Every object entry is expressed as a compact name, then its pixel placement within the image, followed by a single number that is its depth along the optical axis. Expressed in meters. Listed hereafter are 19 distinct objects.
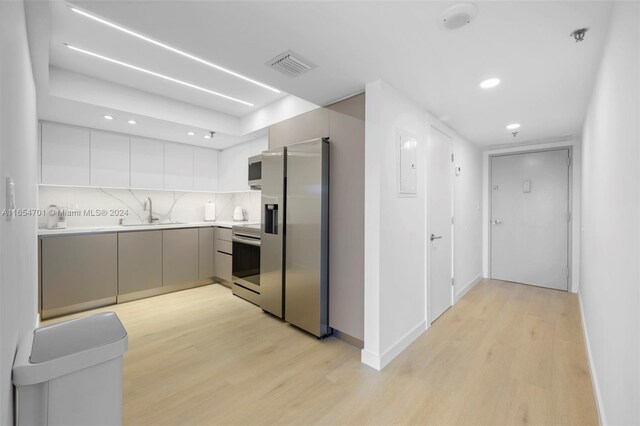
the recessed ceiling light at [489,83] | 2.21
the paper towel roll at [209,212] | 4.97
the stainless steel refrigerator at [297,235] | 2.62
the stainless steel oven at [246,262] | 3.45
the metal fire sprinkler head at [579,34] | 1.57
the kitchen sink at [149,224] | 3.96
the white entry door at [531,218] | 4.20
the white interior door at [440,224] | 3.03
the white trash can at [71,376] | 0.97
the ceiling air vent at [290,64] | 1.84
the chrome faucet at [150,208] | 4.29
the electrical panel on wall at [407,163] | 2.45
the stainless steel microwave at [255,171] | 3.51
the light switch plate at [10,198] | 0.98
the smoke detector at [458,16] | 1.39
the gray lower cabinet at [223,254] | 4.11
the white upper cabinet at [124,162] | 3.36
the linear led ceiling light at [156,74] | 2.33
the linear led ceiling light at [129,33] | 1.88
